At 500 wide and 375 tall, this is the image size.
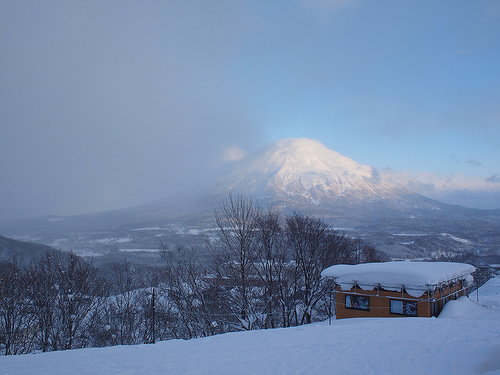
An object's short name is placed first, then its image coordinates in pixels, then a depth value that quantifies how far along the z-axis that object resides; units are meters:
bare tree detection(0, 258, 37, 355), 12.46
